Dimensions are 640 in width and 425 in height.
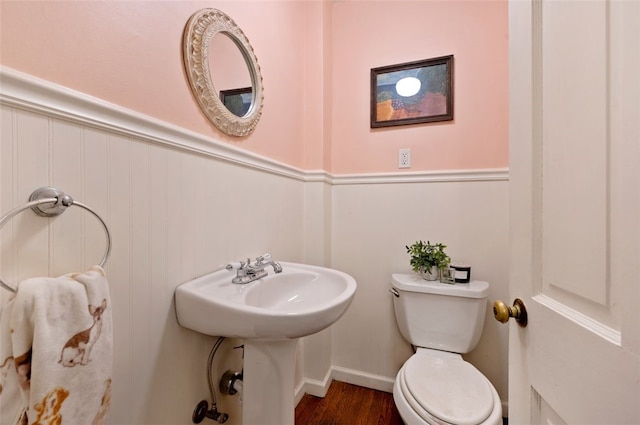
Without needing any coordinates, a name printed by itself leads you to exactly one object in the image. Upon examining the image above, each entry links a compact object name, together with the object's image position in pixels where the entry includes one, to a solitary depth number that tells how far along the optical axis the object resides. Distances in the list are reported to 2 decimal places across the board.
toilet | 0.88
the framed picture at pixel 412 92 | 1.47
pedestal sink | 0.65
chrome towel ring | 0.46
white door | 0.34
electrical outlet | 1.53
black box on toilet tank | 1.32
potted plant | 1.35
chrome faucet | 0.87
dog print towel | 0.39
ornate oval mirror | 0.80
